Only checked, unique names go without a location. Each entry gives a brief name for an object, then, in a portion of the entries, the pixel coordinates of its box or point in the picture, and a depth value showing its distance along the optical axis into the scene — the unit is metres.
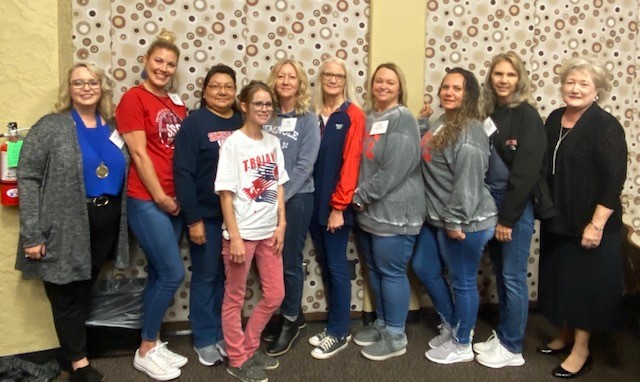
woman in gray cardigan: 2.26
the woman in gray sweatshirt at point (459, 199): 2.46
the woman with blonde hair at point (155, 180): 2.38
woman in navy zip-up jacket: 2.62
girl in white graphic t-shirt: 2.34
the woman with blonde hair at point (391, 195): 2.53
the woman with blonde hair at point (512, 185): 2.46
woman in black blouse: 2.38
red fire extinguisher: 2.33
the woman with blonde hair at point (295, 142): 2.60
